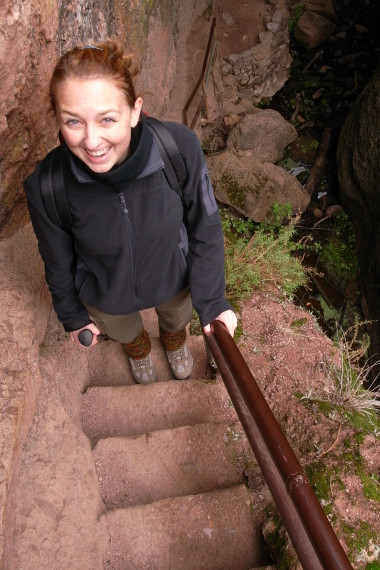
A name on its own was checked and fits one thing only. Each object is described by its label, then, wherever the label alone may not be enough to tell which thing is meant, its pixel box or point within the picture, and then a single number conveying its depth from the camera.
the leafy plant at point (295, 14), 8.16
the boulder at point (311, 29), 8.09
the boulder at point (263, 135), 6.82
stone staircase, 2.12
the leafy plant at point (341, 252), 6.66
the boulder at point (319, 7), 8.25
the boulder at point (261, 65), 7.21
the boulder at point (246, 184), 6.14
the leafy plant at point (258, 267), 3.72
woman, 1.47
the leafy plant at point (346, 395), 2.60
